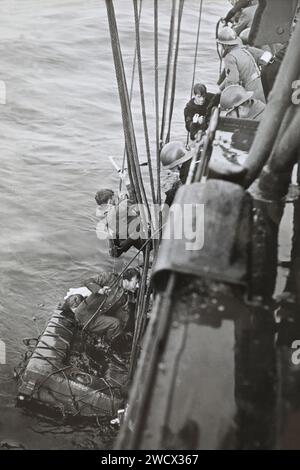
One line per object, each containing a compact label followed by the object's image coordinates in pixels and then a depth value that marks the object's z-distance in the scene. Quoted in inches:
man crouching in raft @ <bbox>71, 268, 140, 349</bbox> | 290.0
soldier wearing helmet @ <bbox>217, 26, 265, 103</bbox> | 339.6
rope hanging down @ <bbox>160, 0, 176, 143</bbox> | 198.1
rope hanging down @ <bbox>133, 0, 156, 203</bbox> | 191.9
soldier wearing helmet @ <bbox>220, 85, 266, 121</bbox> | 293.7
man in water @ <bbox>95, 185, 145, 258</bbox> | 311.6
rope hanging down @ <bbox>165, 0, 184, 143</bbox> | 198.5
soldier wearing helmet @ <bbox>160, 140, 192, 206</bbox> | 299.3
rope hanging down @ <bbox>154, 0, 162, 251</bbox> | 221.3
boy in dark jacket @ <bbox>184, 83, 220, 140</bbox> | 336.1
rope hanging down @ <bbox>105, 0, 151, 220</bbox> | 181.8
